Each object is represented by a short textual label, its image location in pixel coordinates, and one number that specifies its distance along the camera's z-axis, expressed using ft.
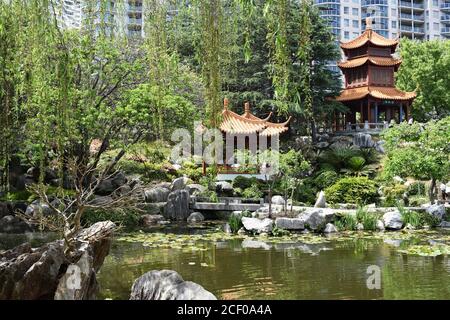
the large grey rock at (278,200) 53.16
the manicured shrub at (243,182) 62.03
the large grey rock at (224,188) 60.39
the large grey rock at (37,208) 41.94
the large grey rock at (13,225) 41.78
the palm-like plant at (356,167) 70.59
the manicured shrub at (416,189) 60.46
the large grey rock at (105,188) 53.51
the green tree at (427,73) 96.27
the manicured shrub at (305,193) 60.40
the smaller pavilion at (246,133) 65.05
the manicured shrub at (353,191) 54.85
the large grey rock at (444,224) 43.62
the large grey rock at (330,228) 41.39
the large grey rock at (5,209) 43.62
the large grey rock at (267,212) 44.11
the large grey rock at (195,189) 58.23
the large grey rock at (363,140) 84.43
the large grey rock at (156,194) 53.34
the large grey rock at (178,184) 57.11
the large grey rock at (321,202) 50.24
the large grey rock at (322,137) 87.97
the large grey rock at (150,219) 47.31
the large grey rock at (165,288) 14.81
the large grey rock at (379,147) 80.38
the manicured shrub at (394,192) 55.34
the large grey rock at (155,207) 50.42
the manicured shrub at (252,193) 57.62
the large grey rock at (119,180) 55.00
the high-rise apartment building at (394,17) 160.59
